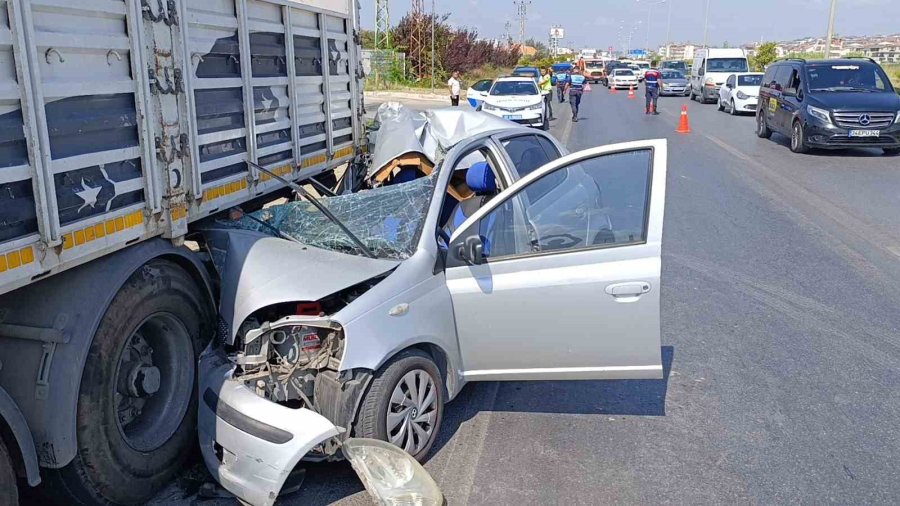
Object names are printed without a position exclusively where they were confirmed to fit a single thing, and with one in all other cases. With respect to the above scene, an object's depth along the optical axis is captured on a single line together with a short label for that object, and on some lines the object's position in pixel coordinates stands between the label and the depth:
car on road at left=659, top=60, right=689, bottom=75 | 48.25
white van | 34.59
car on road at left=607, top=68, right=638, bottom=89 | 51.31
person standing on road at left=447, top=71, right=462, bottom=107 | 27.00
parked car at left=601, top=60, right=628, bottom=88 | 63.28
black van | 15.89
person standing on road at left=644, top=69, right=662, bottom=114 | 28.77
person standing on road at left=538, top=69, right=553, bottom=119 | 25.20
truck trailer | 3.08
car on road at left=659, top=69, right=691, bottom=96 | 43.00
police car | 22.38
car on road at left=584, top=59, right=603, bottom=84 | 65.22
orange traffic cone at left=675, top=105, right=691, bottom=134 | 22.06
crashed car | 3.78
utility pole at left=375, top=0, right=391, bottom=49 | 48.41
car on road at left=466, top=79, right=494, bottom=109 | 25.81
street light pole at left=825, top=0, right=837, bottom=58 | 30.00
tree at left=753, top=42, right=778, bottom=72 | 56.69
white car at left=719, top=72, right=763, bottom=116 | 27.94
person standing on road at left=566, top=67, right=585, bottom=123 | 26.05
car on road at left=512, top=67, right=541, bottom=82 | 31.31
